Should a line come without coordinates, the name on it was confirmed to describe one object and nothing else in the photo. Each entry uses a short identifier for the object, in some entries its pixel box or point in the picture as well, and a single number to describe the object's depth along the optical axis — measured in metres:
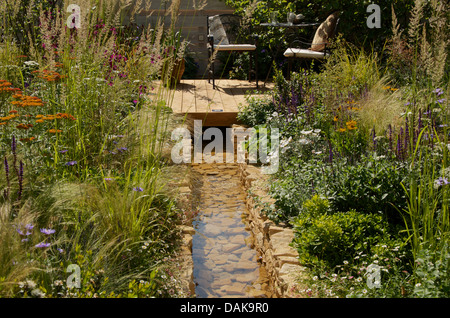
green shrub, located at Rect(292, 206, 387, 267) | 2.70
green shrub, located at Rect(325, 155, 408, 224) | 2.94
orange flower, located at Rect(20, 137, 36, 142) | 2.76
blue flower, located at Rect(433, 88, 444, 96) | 3.45
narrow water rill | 3.10
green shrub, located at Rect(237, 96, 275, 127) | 5.38
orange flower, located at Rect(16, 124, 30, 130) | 2.75
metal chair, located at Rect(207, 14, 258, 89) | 7.01
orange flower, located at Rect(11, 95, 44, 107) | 2.79
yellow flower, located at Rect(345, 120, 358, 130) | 3.58
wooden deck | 5.90
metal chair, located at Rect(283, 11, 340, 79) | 6.47
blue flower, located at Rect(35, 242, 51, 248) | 2.11
